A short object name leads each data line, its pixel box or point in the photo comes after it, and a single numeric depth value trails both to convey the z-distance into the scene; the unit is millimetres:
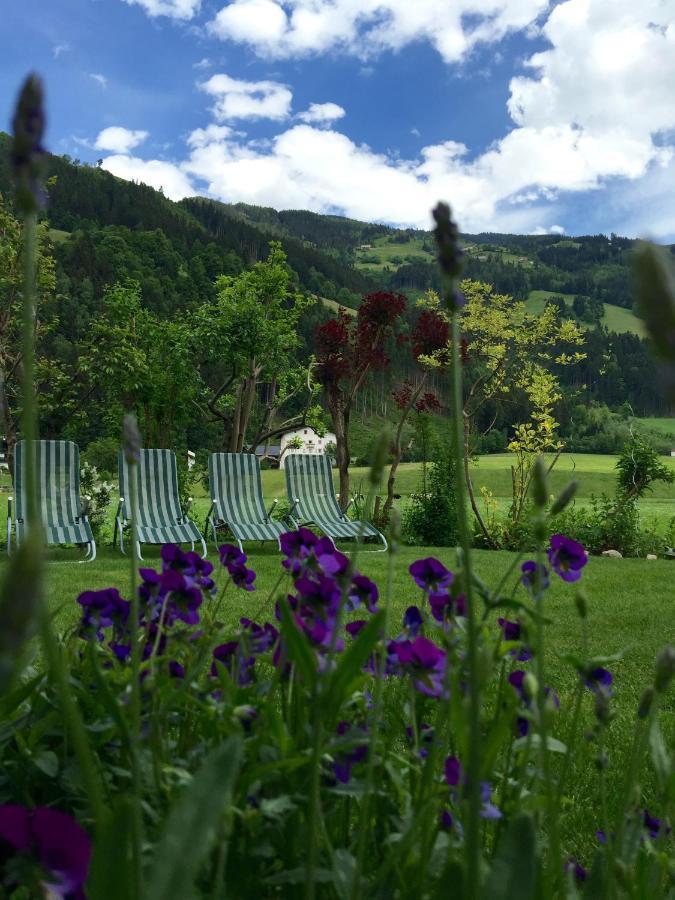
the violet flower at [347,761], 948
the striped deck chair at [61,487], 7242
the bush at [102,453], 15170
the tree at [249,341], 9883
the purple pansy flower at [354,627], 1182
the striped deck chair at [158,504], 7336
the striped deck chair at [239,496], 7883
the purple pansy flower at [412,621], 1097
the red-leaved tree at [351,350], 9492
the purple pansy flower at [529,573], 1155
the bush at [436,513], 9219
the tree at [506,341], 10031
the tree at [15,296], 9375
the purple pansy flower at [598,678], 798
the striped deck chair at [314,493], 8344
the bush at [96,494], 8734
